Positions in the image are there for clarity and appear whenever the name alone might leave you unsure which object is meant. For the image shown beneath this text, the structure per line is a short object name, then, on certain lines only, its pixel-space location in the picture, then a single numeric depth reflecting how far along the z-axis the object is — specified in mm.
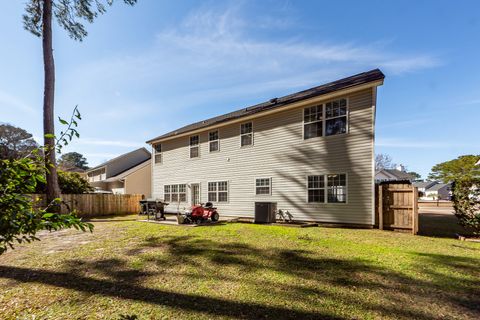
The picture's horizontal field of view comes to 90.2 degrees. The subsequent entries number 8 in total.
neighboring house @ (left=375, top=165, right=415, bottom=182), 44875
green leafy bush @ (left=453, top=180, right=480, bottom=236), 7815
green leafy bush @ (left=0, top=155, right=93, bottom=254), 1552
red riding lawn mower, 11289
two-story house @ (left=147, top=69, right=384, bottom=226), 10008
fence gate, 8727
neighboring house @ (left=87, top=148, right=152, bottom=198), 25469
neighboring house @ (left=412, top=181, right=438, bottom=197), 70438
